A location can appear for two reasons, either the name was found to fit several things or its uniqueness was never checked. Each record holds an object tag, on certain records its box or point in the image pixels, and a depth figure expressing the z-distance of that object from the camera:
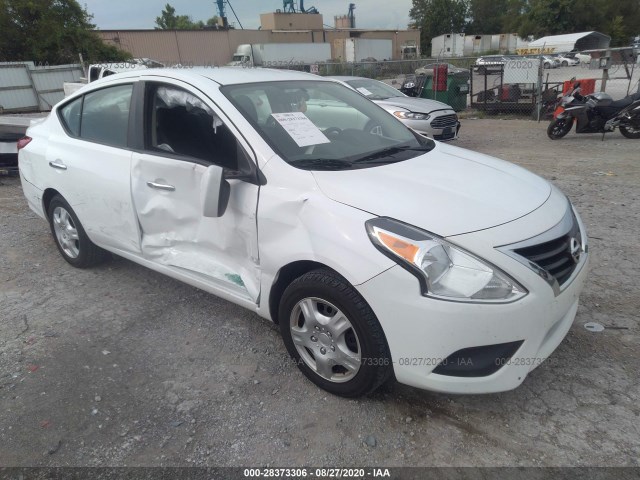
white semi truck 47.56
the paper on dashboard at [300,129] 2.80
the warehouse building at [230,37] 50.06
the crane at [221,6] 70.60
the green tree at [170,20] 81.06
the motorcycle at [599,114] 9.35
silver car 9.10
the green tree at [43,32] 22.97
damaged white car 2.08
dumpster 14.20
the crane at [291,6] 78.01
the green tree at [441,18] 78.88
